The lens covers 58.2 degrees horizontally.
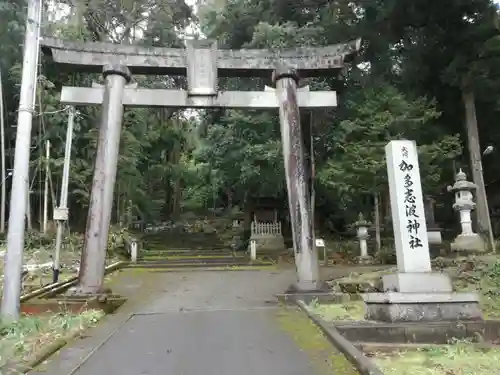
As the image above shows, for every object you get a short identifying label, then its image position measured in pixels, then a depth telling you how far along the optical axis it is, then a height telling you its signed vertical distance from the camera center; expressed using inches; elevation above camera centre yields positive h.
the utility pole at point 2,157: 695.7 +150.9
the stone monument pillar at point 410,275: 249.6 -21.0
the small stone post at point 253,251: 753.0 -11.6
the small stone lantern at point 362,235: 707.4 +8.8
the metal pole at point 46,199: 659.4 +80.2
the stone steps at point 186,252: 823.7 -11.5
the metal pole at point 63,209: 398.9 +36.1
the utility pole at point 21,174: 241.6 +43.6
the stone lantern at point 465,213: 559.8 +31.9
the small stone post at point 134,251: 741.0 -5.4
